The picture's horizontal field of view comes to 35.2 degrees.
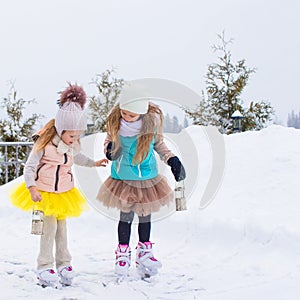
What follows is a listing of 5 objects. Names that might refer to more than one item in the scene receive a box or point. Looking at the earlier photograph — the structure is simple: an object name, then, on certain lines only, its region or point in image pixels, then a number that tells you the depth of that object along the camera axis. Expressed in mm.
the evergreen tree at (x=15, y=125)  15336
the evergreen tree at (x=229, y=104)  15719
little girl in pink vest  2883
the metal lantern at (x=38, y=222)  2827
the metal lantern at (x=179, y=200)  3195
